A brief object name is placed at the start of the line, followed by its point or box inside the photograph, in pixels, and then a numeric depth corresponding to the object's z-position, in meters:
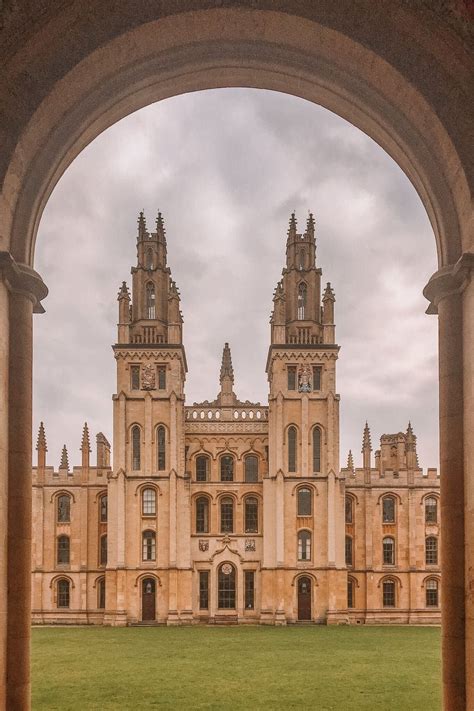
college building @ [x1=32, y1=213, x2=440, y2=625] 50.38
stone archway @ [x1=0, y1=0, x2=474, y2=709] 8.14
